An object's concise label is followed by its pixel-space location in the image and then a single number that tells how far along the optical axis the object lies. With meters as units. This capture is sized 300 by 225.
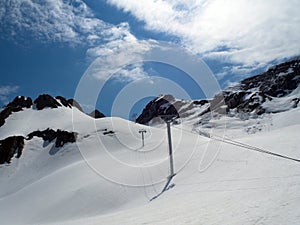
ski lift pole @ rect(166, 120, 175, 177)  21.24
